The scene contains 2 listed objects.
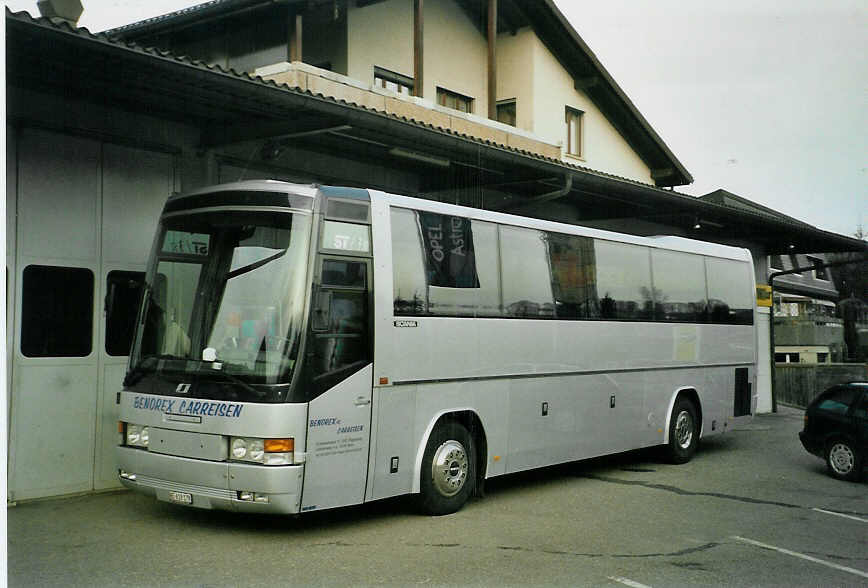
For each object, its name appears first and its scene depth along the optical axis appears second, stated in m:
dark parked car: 12.43
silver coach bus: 7.82
